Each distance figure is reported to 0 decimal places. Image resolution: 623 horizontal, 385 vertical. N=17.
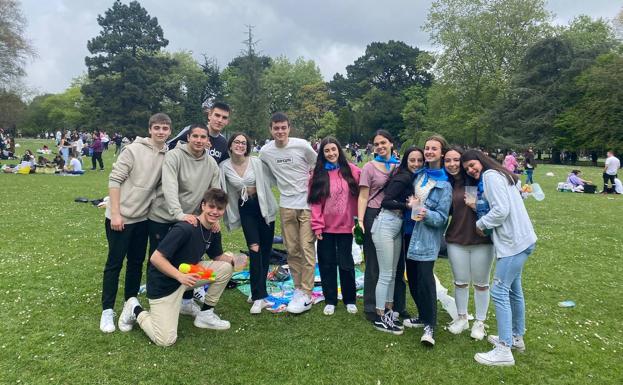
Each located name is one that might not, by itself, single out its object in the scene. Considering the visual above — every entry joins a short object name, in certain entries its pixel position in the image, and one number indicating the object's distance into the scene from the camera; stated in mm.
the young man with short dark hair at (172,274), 3973
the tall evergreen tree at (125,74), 45750
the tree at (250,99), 41094
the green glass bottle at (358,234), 4699
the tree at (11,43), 24719
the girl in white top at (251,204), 4926
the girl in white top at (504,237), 3721
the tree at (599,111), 36688
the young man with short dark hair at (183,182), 4285
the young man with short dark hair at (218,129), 5031
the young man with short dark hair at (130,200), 4246
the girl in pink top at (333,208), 4844
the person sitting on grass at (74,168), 19953
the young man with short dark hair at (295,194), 4984
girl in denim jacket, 4102
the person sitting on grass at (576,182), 18375
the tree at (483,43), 42219
